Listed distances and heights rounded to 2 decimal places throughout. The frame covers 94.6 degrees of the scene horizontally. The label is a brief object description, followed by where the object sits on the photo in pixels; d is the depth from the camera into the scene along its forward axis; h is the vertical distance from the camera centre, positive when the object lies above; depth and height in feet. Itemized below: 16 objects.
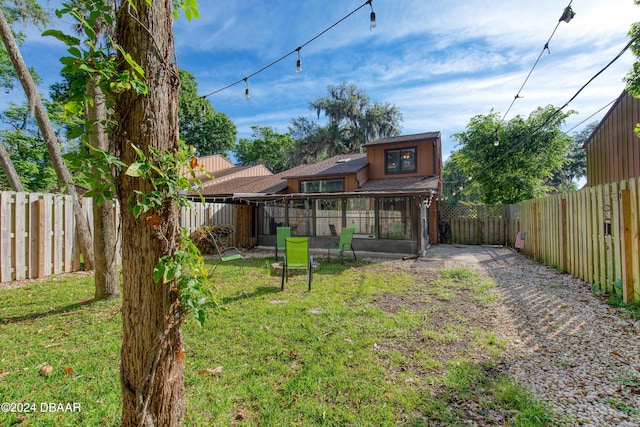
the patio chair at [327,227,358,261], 30.71 -1.86
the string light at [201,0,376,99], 16.67 +12.52
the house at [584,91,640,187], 31.30 +8.32
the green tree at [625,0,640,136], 14.17 +7.20
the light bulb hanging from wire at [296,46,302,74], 22.03 +11.58
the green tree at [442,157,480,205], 109.49 +14.19
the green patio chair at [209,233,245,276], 22.57 -3.93
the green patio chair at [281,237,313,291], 20.33 -2.43
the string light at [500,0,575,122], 16.65 +11.63
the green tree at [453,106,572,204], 49.65 +10.79
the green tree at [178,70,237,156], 103.04 +33.36
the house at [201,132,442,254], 36.96 +2.70
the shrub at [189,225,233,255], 33.96 -1.96
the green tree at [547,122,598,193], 118.10 +18.17
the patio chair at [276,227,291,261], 32.24 -1.76
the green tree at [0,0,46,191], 26.16 +18.94
